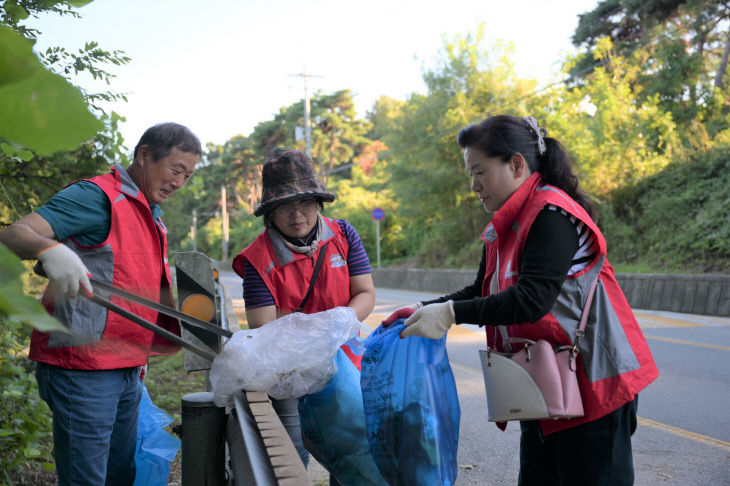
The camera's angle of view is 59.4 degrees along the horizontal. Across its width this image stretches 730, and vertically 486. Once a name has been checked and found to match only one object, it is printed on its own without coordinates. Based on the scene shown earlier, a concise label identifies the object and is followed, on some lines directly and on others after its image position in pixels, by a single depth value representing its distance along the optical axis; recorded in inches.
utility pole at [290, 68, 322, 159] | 1248.6
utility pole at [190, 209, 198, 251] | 2570.4
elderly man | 81.5
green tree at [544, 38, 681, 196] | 766.5
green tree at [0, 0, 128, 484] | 14.4
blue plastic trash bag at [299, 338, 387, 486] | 88.6
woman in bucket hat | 101.7
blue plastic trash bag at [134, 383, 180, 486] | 101.3
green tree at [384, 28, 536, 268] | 955.3
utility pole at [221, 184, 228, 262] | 2181.3
